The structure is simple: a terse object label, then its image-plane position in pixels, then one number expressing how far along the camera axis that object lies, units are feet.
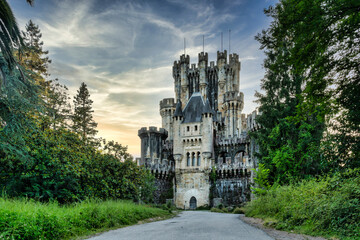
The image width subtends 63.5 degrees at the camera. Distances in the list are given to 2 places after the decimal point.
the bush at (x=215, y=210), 110.61
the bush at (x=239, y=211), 94.00
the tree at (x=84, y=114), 146.60
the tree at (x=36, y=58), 109.76
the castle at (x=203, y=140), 137.28
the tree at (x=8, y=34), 34.55
